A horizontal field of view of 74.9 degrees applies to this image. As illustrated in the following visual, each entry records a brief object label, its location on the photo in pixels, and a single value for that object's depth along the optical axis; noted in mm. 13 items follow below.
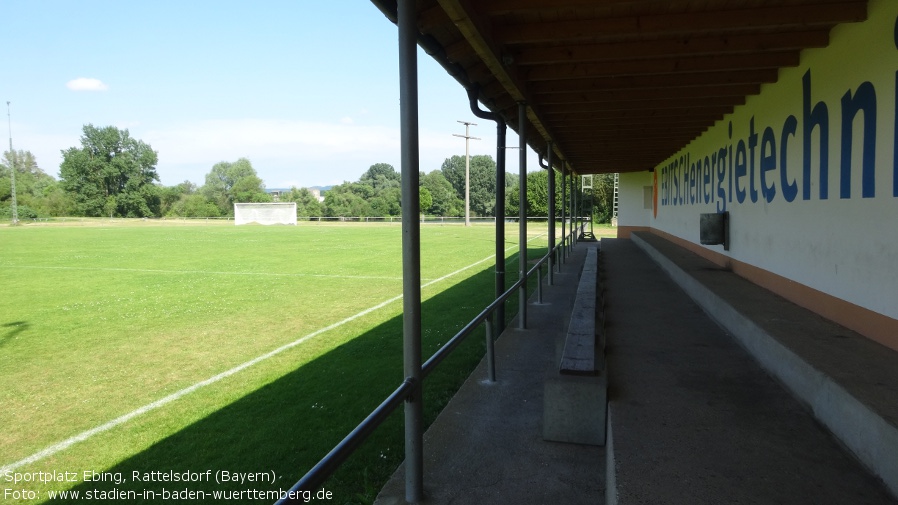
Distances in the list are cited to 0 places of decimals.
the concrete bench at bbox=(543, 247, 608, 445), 3528
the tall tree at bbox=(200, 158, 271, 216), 104062
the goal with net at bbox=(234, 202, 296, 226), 64938
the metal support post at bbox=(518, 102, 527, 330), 6899
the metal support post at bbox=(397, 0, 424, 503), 2631
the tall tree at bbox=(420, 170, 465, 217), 87250
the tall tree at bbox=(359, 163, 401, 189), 132375
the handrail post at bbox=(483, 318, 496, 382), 4734
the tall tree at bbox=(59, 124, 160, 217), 80625
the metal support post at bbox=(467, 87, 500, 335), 7212
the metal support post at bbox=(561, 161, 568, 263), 14016
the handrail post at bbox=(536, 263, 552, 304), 8945
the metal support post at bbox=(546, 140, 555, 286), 10061
